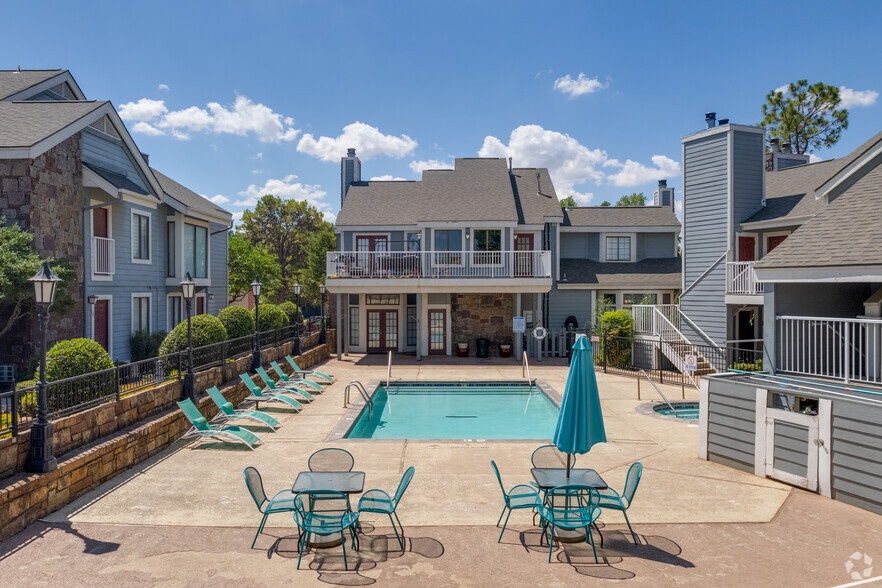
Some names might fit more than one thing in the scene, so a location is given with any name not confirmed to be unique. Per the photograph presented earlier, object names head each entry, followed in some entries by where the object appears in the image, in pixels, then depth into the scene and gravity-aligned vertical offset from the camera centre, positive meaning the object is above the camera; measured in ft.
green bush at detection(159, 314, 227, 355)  44.29 -3.41
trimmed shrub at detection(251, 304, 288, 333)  64.91 -2.87
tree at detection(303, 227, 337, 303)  131.64 +9.93
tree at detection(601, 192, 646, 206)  170.81 +29.86
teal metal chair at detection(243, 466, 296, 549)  19.97 -7.80
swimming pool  41.75 -10.68
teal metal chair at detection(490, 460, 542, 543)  21.09 -8.83
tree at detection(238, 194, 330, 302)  157.48 +19.19
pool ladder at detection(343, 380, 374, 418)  46.39 -9.31
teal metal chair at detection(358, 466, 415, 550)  20.20 -8.22
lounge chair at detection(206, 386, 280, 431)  37.83 -8.57
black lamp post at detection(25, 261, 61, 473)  23.43 -5.67
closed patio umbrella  21.52 -4.86
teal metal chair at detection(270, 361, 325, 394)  52.06 -8.54
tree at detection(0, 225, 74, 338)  36.55 +1.39
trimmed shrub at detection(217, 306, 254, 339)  56.70 -2.87
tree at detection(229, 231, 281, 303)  109.60 +5.86
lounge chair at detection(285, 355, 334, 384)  57.36 -8.56
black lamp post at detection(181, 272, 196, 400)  38.70 -3.84
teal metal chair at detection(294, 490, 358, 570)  19.29 -8.39
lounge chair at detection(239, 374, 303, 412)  43.50 -8.44
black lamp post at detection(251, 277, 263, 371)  53.42 -5.96
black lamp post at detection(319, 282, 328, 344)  79.46 -6.31
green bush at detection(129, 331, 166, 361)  54.24 -5.20
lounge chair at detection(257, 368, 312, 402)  47.34 -8.47
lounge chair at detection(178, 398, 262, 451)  33.35 -8.65
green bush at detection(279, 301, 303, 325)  80.43 -2.37
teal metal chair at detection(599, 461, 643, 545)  20.44 -7.62
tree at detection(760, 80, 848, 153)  108.78 +36.14
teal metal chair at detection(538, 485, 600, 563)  19.48 -8.33
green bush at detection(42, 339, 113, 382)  31.68 -3.89
